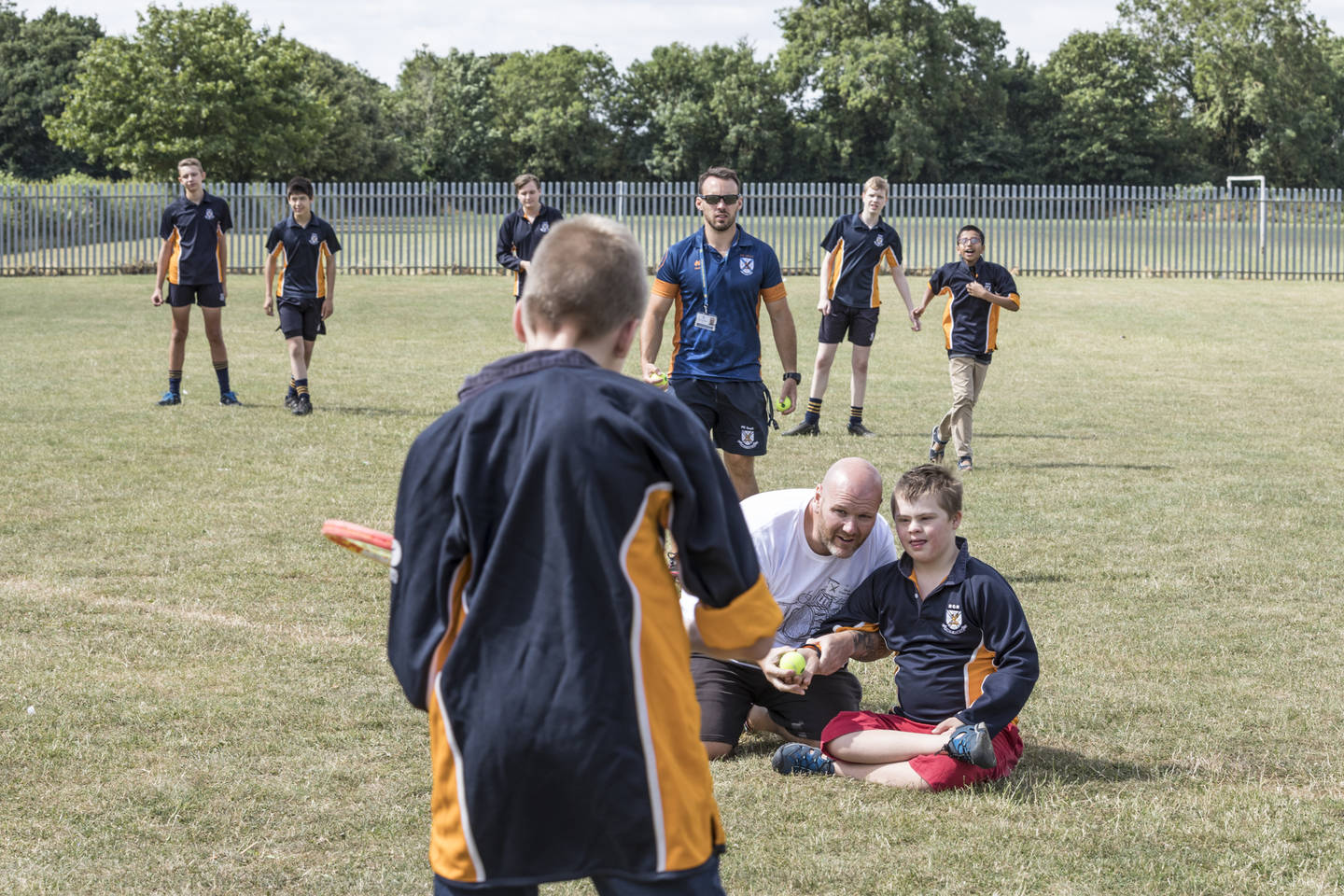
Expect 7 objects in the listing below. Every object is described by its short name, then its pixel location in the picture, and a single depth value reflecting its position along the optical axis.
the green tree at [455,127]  78.88
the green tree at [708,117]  74.88
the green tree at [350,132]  66.69
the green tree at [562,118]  77.50
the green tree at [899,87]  74.25
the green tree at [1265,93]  73.56
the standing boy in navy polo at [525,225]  14.50
